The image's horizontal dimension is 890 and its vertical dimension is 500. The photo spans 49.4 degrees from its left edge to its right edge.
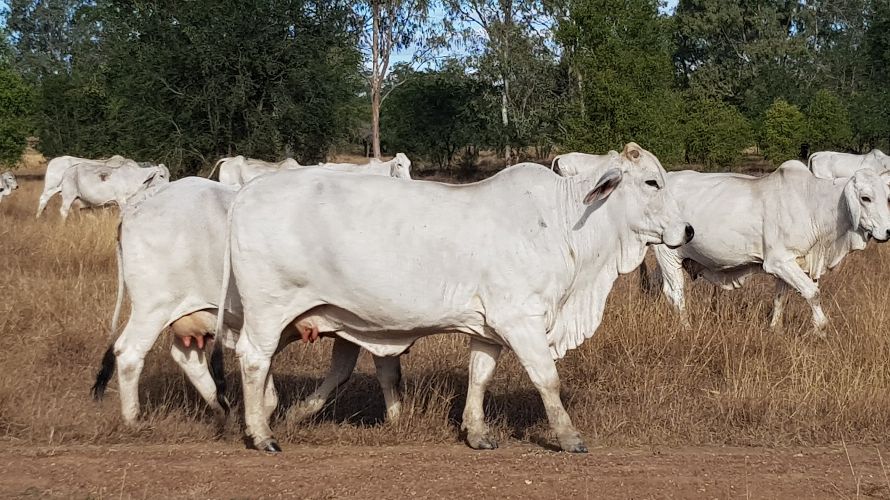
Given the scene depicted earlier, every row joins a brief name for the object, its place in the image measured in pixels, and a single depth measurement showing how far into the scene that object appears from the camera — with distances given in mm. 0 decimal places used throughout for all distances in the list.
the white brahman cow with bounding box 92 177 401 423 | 6629
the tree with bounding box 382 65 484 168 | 48969
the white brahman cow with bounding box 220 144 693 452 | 5801
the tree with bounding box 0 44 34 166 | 42062
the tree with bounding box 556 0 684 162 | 24703
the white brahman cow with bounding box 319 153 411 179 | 16484
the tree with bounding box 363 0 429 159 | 42594
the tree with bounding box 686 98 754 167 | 39781
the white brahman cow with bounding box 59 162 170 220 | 21141
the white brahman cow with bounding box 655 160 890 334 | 9680
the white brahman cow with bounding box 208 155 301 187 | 16297
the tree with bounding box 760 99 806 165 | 41656
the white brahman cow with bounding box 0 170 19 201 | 23378
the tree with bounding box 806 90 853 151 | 42656
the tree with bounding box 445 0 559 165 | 44500
